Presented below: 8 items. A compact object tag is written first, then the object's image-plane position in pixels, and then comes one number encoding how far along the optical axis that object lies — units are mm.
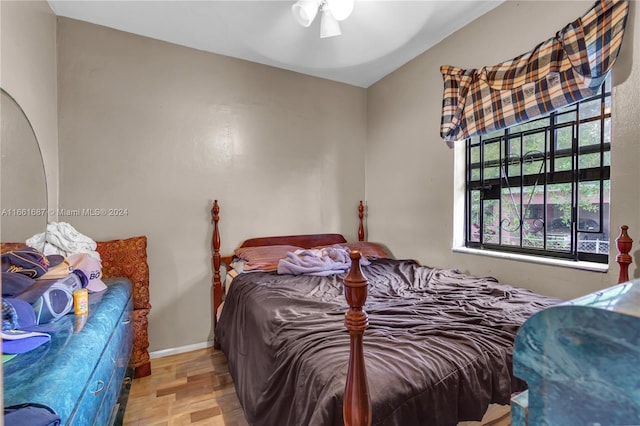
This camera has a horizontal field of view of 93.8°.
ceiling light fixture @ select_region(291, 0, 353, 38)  1730
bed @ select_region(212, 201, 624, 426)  814
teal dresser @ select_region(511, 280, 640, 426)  271
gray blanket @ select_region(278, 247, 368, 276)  2256
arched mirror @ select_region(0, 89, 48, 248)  1312
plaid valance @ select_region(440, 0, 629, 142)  1455
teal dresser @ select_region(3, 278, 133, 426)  748
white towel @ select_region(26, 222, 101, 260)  1708
